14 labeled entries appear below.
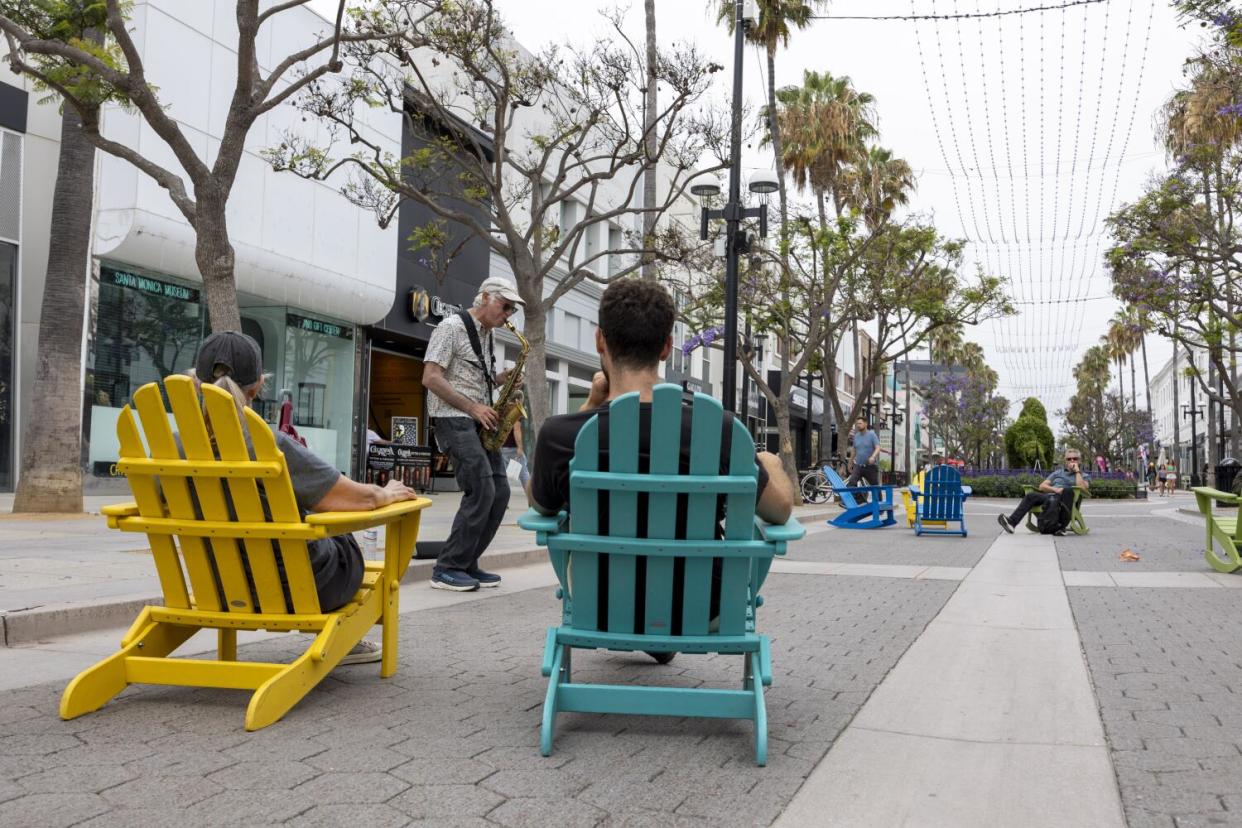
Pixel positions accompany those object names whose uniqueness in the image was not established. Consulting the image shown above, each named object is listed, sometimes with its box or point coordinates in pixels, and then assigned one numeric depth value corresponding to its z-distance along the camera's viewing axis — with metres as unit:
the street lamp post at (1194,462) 50.19
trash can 27.56
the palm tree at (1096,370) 78.81
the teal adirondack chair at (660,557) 2.98
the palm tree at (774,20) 24.77
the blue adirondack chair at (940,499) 14.61
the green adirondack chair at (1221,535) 8.84
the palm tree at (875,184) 26.73
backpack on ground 14.93
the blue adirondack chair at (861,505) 16.58
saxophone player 6.22
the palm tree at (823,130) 28.02
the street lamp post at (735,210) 14.81
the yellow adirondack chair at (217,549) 3.16
